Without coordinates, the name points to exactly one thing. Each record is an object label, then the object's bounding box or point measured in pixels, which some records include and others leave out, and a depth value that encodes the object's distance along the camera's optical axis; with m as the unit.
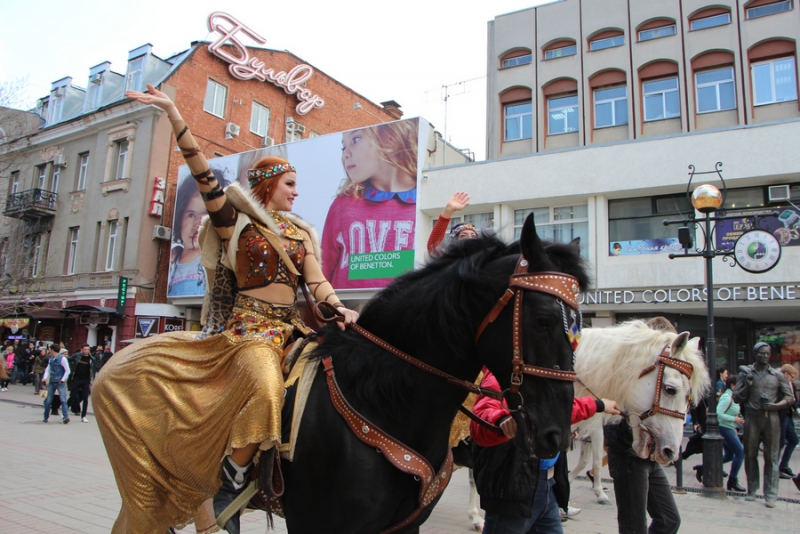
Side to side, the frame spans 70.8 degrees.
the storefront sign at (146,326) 26.11
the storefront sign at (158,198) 27.20
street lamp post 8.94
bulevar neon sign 28.17
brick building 27.14
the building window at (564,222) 18.61
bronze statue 8.96
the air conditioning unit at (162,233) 27.31
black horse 2.45
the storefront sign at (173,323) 27.44
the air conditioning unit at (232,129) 28.77
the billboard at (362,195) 21.42
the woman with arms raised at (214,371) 2.78
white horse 4.30
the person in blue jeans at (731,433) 9.73
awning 26.15
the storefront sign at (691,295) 14.77
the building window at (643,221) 17.30
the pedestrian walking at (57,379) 15.09
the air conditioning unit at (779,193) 15.79
